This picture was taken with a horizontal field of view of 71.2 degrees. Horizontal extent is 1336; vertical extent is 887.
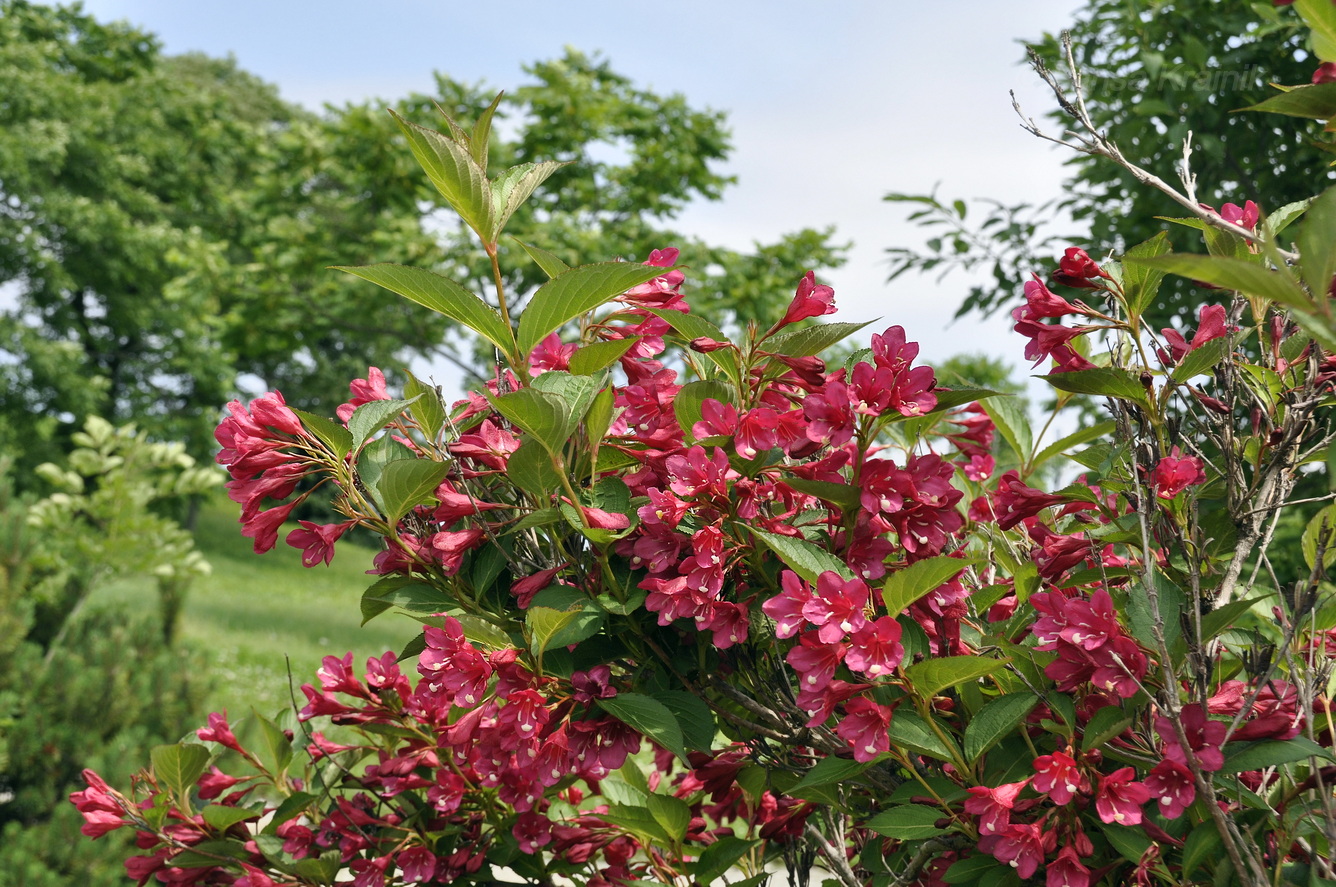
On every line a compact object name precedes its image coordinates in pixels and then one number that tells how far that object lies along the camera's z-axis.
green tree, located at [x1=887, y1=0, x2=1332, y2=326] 3.35
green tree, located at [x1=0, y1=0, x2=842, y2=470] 10.77
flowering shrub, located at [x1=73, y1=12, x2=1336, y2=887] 0.98
